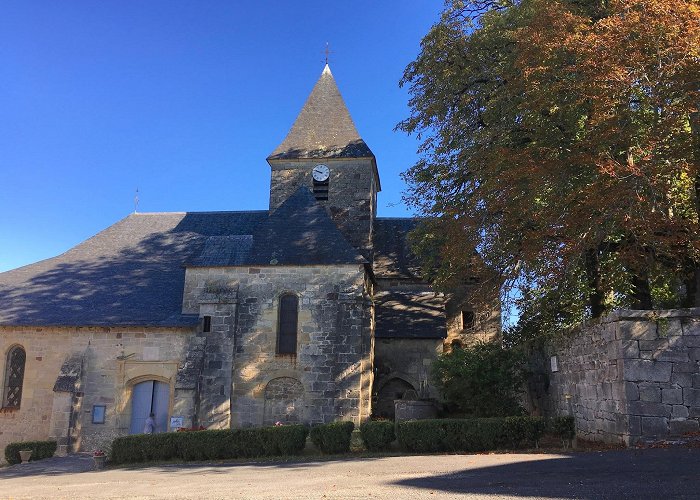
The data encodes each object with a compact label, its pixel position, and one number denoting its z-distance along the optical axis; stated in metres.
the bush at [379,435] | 13.42
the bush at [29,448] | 17.30
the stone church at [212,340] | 18.08
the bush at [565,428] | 12.55
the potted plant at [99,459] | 14.31
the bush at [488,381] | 16.09
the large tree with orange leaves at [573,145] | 11.52
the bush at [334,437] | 13.69
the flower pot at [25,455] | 17.14
